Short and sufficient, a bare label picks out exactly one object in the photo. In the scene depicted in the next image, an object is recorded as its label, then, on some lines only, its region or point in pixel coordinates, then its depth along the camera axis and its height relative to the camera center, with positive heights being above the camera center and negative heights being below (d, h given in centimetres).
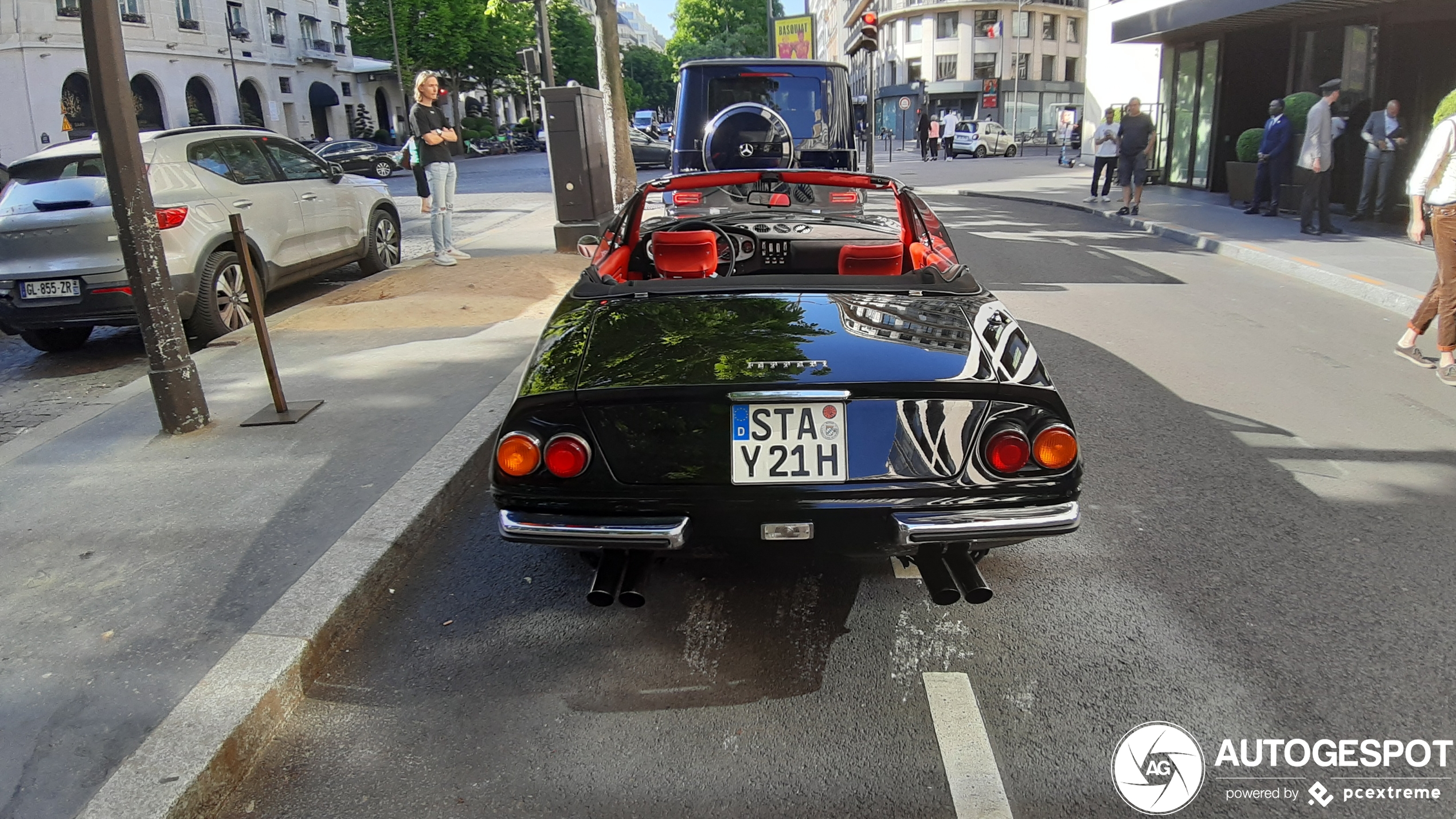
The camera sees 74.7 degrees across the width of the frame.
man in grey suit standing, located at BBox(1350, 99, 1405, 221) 1319 +3
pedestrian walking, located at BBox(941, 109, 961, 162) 3791 +145
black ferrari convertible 269 -76
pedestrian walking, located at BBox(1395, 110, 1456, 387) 569 -40
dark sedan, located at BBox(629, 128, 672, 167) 2986 +75
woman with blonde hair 1046 +33
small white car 3934 +96
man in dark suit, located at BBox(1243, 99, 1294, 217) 1382 -7
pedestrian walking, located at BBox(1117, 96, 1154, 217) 1515 +16
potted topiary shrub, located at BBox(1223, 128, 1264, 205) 1575 -21
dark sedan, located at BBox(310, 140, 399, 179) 3011 +101
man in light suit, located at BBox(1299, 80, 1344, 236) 1196 -7
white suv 714 -25
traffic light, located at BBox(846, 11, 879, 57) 1963 +273
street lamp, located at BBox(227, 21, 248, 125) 4431 +734
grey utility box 1139 +23
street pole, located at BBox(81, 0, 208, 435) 474 -13
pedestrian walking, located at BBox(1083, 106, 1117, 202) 1713 +18
